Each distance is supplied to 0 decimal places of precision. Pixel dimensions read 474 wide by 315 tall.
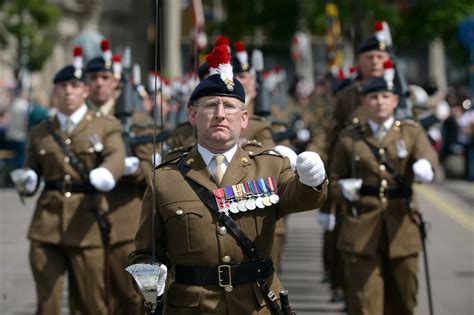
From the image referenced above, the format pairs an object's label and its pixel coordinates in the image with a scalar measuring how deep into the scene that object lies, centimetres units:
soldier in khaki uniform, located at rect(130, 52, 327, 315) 1209
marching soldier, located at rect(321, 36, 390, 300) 2148
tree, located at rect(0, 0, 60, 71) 6544
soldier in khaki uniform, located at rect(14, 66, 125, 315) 1834
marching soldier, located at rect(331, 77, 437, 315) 1827
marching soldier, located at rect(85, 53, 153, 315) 1967
